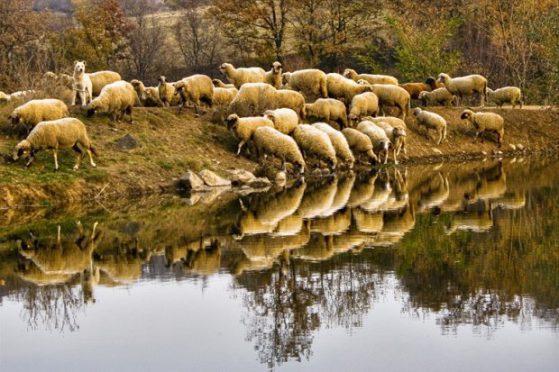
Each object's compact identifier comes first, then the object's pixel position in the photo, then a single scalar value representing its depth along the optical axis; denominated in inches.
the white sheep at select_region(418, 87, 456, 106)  1871.3
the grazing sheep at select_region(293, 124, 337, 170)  1421.0
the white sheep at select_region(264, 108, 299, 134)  1408.7
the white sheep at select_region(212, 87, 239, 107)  1534.2
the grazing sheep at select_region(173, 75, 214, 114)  1477.6
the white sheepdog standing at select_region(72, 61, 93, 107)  1334.9
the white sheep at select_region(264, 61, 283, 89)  1590.8
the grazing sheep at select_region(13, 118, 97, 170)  1194.0
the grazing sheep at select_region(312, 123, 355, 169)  1466.5
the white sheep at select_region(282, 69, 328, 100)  1598.2
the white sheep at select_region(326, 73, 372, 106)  1627.7
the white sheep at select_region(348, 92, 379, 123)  1588.3
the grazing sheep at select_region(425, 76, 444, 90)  1928.9
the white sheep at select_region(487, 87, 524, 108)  1939.0
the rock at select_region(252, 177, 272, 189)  1323.8
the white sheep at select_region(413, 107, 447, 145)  1735.7
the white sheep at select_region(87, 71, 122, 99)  1448.1
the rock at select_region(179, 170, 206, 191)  1290.6
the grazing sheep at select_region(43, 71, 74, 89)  1396.4
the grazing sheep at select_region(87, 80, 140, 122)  1333.7
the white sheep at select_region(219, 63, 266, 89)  1621.6
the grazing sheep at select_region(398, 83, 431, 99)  1872.3
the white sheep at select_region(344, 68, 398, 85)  1785.2
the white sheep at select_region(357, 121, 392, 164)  1560.0
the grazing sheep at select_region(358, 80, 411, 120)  1695.4
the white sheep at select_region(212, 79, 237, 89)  1606.8
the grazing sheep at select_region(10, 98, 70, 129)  1248.2
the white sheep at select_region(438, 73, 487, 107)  1851.3
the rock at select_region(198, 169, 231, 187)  1309.1
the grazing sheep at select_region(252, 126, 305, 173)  1357.0
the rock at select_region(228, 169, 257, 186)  1325.0
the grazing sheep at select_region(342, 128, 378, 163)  1521.9
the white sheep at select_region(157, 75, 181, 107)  1514.5
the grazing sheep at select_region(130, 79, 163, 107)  1525.6
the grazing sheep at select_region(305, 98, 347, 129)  1546.5
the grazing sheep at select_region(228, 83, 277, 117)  1467.8
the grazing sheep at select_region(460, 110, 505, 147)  1785.2
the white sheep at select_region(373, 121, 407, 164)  1579.7
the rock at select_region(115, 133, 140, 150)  1325.0
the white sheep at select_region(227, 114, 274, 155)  1382.9
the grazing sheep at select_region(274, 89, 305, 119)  1494.8
